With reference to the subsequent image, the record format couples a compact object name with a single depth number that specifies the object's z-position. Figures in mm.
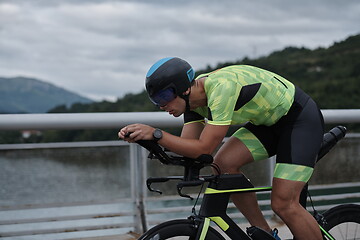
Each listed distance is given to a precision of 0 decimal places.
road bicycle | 3045
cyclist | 3002
